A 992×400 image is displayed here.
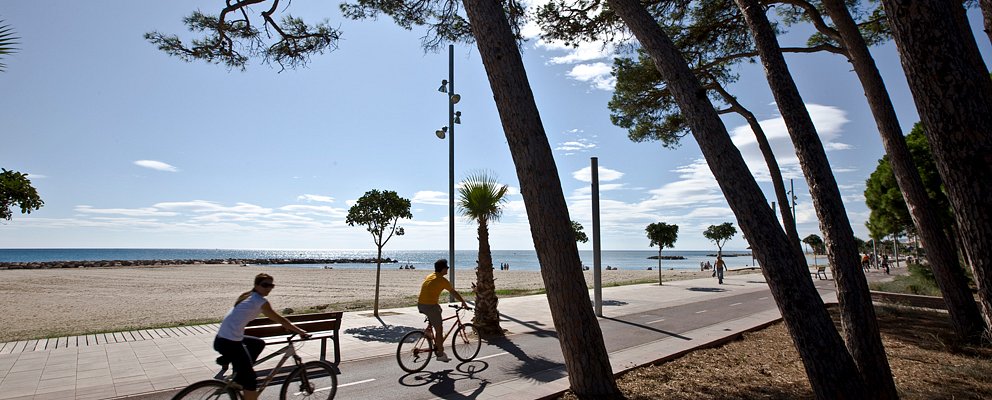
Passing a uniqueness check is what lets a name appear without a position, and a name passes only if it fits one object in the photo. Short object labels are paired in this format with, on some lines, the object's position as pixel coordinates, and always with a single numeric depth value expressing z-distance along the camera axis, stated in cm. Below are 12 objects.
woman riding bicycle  461
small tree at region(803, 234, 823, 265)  6241
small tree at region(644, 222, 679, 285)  2788
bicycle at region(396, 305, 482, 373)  732
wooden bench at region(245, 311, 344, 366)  664
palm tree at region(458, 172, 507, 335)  1054
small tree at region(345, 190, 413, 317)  1402
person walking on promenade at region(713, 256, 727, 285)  2548
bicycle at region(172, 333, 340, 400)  451
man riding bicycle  742
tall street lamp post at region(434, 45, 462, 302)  1595
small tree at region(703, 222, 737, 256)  3862
